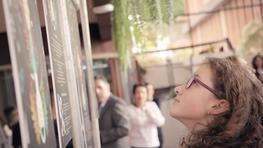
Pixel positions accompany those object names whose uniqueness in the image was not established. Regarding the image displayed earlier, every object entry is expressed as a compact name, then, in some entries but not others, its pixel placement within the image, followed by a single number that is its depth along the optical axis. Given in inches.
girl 56.5
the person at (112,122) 162.1
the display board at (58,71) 58.0
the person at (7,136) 137.4
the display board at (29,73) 38.0
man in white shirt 194.9
